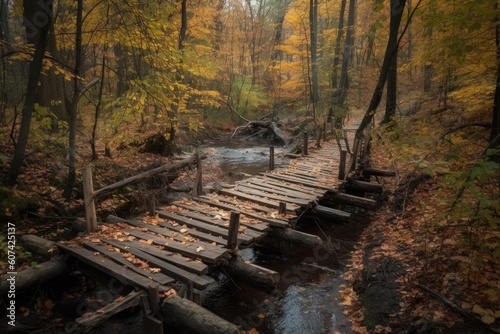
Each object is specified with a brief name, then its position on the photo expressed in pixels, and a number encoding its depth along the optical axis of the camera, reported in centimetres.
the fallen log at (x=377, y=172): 1127
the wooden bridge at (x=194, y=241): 439
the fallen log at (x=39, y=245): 582
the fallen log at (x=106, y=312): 393
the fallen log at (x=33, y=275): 480
